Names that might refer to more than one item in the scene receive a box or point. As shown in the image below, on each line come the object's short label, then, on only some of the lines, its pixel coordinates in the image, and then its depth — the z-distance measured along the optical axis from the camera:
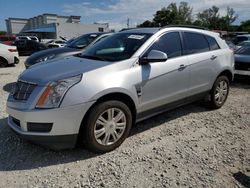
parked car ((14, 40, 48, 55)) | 14.36
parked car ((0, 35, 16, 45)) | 19.33
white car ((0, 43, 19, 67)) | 8.31
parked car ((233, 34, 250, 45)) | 13.50
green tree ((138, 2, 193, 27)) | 48.58
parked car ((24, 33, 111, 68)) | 5.13
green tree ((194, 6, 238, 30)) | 53.84
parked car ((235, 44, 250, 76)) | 5.62
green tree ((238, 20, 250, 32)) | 47.06
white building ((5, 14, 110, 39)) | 41.01
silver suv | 2.28
